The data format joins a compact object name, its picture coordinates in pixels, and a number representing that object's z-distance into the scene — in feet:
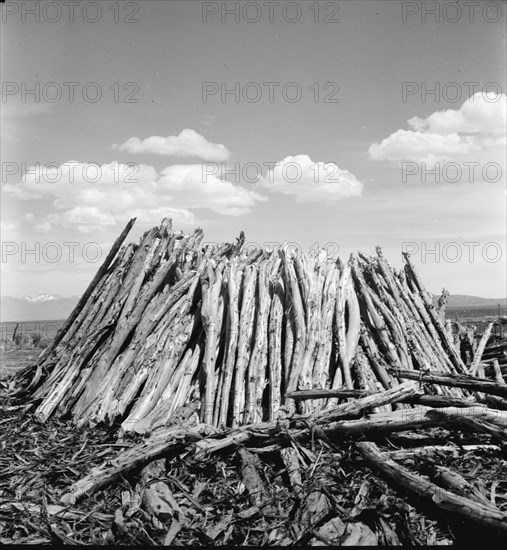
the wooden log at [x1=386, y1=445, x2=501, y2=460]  15.10
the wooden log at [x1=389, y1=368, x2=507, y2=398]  16.35
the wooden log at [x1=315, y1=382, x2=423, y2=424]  16.88
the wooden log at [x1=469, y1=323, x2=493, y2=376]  25.88
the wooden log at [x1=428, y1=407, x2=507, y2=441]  14.49
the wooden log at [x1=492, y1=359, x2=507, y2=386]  26.08
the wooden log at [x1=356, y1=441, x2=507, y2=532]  11.51
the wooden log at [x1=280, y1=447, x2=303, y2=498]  14.26
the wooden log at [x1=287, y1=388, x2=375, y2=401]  18.33
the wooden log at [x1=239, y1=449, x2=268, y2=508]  14.02
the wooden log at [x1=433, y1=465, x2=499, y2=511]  12.43
